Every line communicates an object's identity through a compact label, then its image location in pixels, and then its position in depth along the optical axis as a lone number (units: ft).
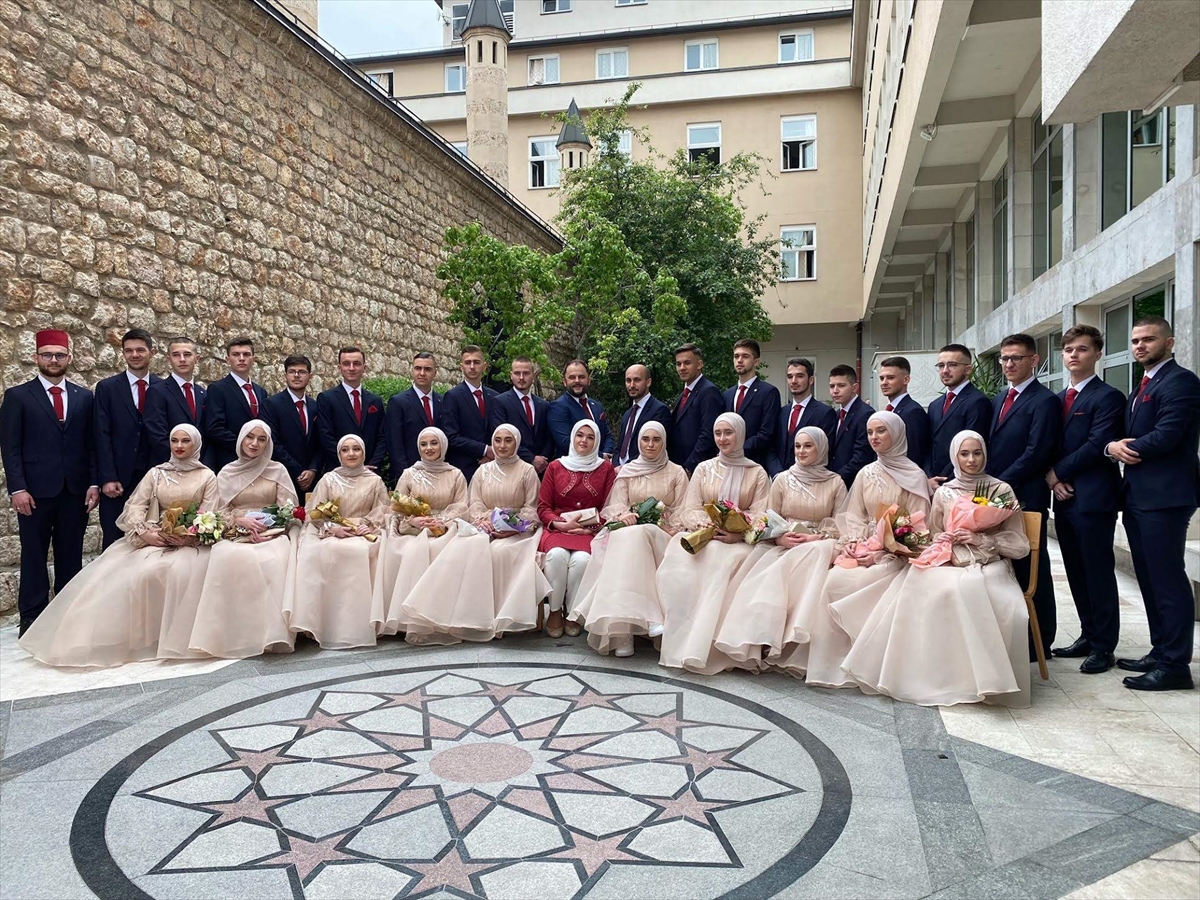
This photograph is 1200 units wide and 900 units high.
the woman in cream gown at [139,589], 17.01
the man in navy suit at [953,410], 18.01
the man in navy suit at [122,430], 19.33
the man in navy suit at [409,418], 23.02
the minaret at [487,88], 69.36
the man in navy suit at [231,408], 21.45
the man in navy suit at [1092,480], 16.05
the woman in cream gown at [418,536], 18.47
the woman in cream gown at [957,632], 14.03
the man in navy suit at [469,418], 23.22
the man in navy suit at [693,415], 21.98
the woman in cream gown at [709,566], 16.47
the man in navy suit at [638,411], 22.45
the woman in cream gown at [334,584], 18.12
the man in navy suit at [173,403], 20.01
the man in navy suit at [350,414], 22.81
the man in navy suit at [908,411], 18.85
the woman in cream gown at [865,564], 15.46
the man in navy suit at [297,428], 22.50
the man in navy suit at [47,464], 18.42
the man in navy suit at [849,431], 20.18
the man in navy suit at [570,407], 23.50
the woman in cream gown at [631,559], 17.06
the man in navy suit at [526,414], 23.61
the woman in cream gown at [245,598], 17.31
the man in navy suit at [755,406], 21.59
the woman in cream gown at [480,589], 18.24
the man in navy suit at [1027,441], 16.67
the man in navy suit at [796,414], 21.34
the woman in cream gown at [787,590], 15.85
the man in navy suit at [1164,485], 14.89
